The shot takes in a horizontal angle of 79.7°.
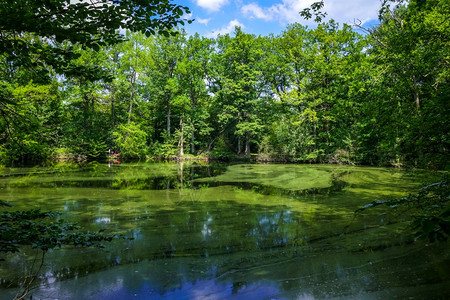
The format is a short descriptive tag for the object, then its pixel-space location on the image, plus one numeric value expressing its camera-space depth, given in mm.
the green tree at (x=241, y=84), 25531
